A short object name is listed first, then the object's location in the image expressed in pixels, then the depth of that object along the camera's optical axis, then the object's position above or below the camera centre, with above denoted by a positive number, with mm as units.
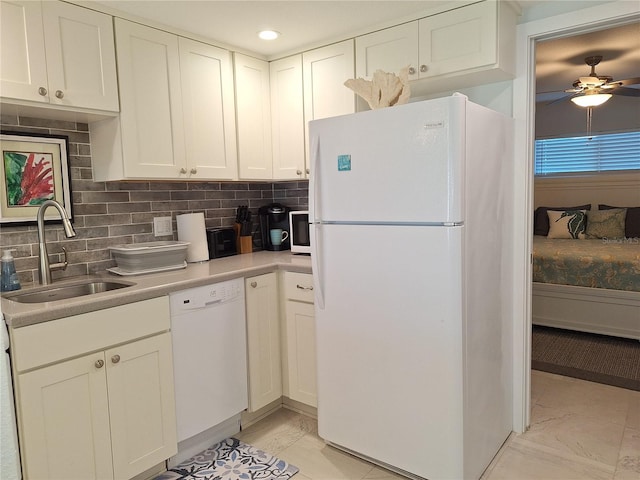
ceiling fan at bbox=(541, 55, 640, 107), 3893 +929
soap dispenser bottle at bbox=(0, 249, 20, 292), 2027 -281
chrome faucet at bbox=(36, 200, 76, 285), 2041 -178
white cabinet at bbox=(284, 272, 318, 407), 2584 -779
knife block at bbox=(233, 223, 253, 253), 3135 -258
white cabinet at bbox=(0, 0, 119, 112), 1892 +688
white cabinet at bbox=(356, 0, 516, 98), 2168 +769
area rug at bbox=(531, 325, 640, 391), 3100 -1219
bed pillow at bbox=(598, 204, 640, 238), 4699 -331
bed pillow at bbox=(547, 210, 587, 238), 4906 -326
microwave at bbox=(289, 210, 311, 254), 2969 -192
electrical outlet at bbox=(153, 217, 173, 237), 2752 -118
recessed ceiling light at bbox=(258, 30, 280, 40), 2578 +966
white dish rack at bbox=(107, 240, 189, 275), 2369 -264
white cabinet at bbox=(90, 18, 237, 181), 2309 +508
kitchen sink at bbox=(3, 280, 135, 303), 2045 -384
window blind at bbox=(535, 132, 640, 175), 5379 +490
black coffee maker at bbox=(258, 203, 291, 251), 3262 -132
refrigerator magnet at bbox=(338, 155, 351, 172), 2080 +175
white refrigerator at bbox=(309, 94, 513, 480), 1843 -365
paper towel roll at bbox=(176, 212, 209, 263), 2770 -167
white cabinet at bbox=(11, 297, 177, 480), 1674 -744
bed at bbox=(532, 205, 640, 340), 3645 -792
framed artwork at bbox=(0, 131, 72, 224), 2154 +179
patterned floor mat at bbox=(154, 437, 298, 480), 2182 -1289
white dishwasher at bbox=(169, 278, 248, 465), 2201 -798
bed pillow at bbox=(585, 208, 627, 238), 4758 -321
